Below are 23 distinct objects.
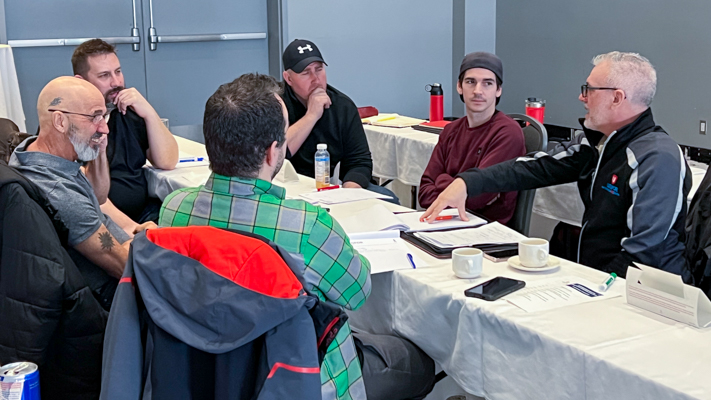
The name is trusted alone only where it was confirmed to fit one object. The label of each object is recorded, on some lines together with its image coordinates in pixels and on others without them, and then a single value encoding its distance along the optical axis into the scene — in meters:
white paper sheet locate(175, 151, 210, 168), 3.26
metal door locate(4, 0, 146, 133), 5.16
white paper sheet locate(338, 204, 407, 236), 2.09
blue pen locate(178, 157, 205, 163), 3.34
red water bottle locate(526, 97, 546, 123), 3.95
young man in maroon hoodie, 2.75
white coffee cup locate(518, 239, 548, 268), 1.77
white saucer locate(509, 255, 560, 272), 1.77
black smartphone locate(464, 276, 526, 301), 1.60
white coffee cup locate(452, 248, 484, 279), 1.72
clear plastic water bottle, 2.70
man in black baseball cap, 3.10
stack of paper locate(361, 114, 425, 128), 4.54
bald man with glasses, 2.00
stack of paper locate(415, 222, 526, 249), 2.00
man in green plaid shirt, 1.47
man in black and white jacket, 2.07
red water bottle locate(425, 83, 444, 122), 4.50
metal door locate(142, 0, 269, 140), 5.61
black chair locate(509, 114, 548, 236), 2.73
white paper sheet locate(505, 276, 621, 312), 1.56
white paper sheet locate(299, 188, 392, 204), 2.49
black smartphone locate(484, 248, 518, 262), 1.89
